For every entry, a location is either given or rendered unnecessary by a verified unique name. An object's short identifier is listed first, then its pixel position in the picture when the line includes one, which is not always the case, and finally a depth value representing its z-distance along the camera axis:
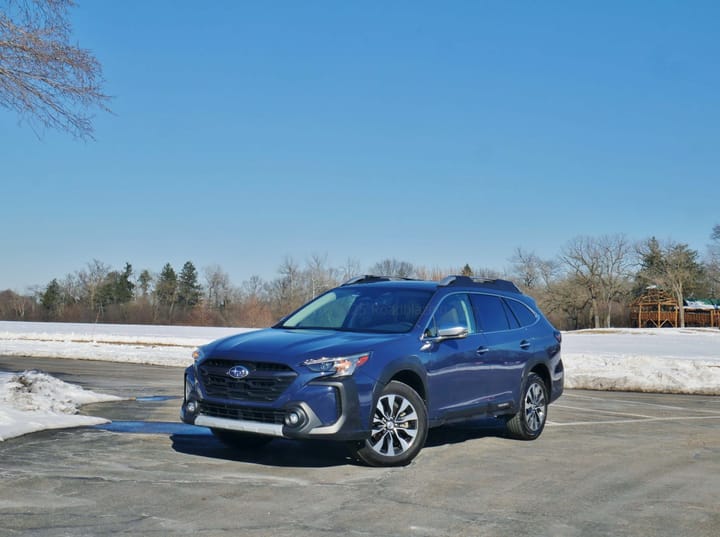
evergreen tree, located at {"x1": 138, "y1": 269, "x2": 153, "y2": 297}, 144.88
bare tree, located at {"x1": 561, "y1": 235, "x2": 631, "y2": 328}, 108.75
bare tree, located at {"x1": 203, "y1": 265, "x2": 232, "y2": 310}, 139.38
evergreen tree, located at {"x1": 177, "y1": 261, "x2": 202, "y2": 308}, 141.00
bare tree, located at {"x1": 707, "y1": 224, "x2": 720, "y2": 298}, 94.81
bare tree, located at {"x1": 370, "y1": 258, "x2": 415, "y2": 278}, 100.19
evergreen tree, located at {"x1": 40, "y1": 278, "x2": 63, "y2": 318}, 135.25
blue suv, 7.18
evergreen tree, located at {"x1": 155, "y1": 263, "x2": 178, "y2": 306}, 140.88
